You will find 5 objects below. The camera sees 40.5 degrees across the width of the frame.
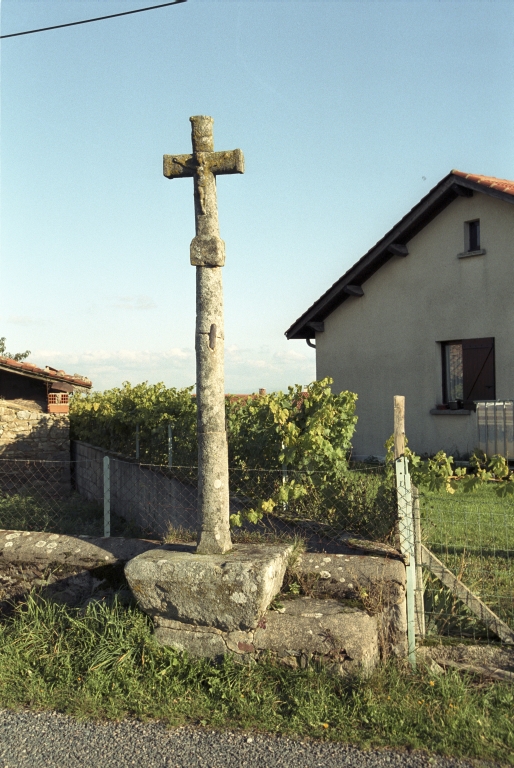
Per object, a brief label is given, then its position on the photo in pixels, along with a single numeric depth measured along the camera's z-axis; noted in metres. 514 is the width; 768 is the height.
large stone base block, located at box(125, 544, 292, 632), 4.16
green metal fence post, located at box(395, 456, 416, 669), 4.58
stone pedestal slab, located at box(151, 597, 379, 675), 4.13
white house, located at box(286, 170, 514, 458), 12.84
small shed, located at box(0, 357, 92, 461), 13.12
